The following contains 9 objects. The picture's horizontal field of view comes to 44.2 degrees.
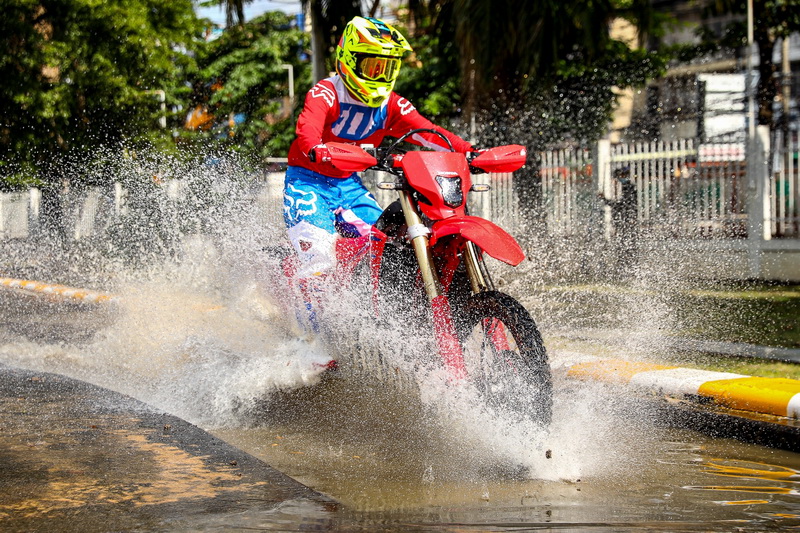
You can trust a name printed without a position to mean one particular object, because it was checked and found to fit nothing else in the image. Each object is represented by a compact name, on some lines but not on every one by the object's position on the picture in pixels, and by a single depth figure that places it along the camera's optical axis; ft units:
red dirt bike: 12.32
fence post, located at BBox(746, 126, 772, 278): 36.52
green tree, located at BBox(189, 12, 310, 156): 105.40
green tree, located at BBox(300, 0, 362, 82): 51.08
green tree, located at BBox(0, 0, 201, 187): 61.11
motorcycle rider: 16.06
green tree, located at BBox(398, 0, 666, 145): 40.40
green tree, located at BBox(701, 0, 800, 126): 51.24
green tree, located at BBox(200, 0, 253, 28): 52.01
